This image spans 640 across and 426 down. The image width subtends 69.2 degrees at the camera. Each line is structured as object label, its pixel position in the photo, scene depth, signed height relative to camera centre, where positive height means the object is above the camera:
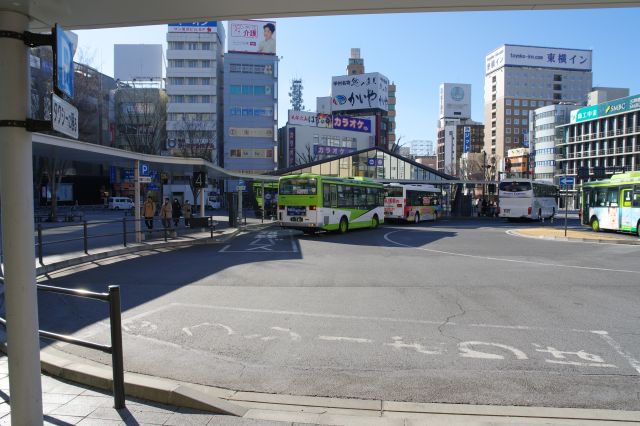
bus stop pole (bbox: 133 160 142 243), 18.06 +0.10
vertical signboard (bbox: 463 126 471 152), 101.31 +11.68
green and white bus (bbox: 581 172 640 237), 23.06 -0.53
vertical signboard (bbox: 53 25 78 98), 3.10 +0.90
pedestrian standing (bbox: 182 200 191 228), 25.32 -1.04
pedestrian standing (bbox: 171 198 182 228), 27.52 -1.09
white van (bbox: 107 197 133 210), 59.62 -1.36
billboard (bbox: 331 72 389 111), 107.00 +23.65
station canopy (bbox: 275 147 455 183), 48.94 +2.81
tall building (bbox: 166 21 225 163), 75.75 +19.87
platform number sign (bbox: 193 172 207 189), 24.11 +0.66
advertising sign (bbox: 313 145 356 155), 84.94 +8.03
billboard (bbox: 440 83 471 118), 149.00 +29.92
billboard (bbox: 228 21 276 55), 77.75 +26.34
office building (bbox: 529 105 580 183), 104.75 +13.14
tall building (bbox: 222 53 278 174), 75.75 +12.40
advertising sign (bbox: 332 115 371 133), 92.12 +14.14
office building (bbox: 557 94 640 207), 78.62 +10.46
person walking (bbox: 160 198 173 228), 21.33 -0.86
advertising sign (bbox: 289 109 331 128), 90.69 +14.62
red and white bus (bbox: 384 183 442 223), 34.56 -0.74
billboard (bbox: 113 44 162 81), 79.94 +22.79
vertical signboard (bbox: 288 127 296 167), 85.50 +8.84
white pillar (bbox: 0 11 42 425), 3.06 -0.24
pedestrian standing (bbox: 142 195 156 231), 20.92 -0.74
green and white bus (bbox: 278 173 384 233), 22.86 -0.50
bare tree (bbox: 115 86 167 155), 39.06 +6.34
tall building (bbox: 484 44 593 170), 131.88 +31.81
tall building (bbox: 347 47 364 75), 139.25 +38.82
